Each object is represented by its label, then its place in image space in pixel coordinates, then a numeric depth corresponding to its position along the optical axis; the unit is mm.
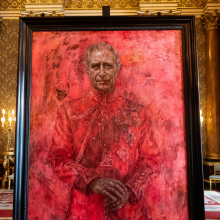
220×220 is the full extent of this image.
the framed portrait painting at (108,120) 1989
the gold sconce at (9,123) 7426
